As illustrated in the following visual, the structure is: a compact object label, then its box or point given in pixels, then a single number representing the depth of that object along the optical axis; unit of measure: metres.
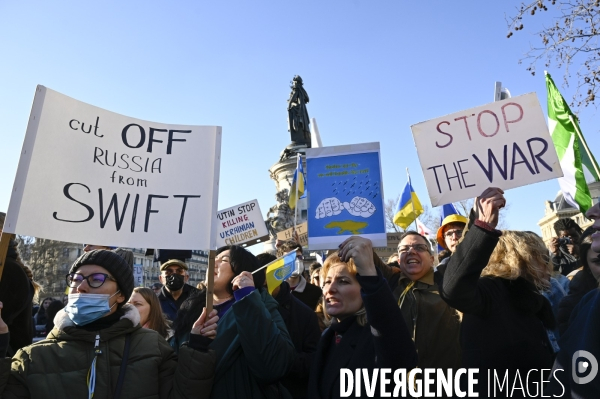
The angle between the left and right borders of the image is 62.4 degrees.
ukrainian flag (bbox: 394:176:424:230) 9.32
